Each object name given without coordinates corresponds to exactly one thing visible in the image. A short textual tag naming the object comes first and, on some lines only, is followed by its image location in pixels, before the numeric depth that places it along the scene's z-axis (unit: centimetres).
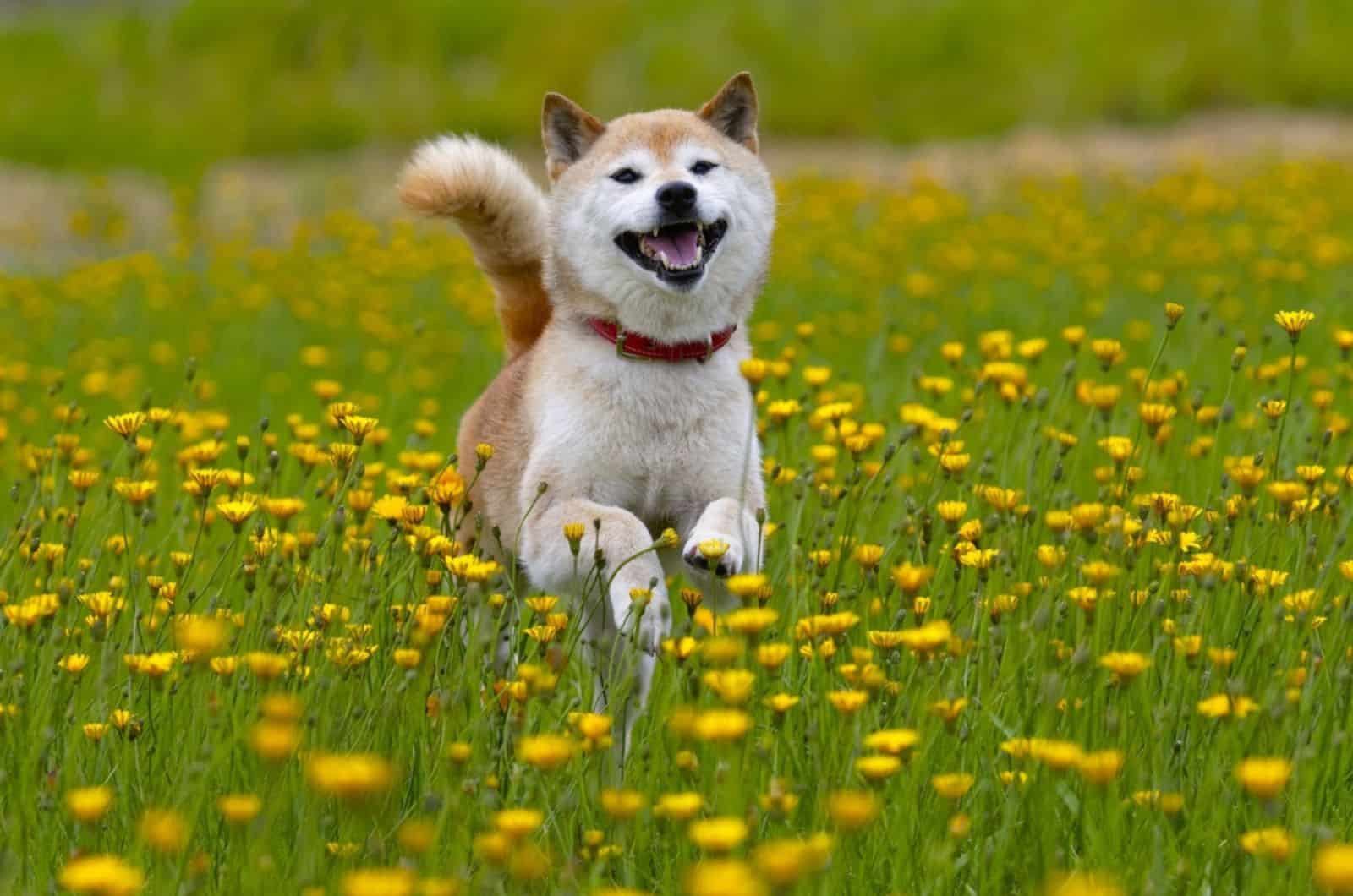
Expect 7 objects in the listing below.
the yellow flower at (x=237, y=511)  591
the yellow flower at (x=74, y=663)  559
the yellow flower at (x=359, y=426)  636
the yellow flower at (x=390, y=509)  628
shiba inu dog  752
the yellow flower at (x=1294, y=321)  695
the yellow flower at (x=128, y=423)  661
